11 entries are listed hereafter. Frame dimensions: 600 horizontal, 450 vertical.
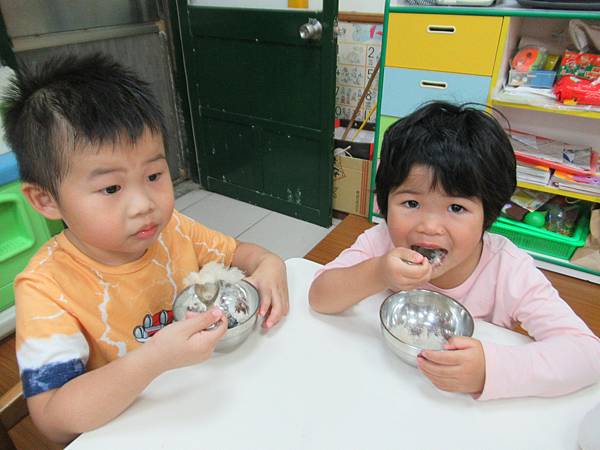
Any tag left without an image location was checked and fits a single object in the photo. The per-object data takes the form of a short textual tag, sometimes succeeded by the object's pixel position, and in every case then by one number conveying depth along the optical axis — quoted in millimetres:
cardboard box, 2379
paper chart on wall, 2348
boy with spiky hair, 595
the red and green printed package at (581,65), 1749
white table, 553
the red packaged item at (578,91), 1707
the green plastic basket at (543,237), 2025
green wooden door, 2133
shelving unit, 1763
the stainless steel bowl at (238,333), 662
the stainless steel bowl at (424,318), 709
